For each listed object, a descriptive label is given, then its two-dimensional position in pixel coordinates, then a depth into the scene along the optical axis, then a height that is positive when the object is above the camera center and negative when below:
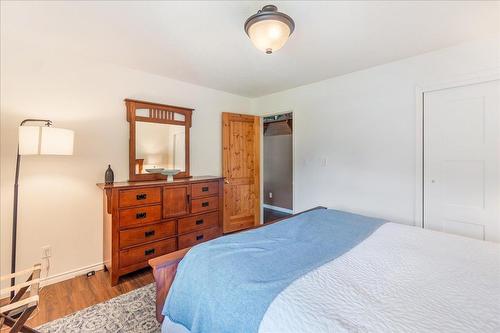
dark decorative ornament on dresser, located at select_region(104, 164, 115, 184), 2.49 -0.11
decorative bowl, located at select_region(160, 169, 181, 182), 2.91 -0.08
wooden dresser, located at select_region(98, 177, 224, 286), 2.26 -0.60
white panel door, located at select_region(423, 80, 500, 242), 2.08 +0.09
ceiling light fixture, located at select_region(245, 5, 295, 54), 1.50 +0.98
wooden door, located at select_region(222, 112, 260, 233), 3.78 -0.05
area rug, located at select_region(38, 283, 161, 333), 1.68 -1.21
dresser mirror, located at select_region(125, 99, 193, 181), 2.80 +0.36
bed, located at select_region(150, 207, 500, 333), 0.82 -0.52
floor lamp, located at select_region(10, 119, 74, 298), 1.83 +0.19
